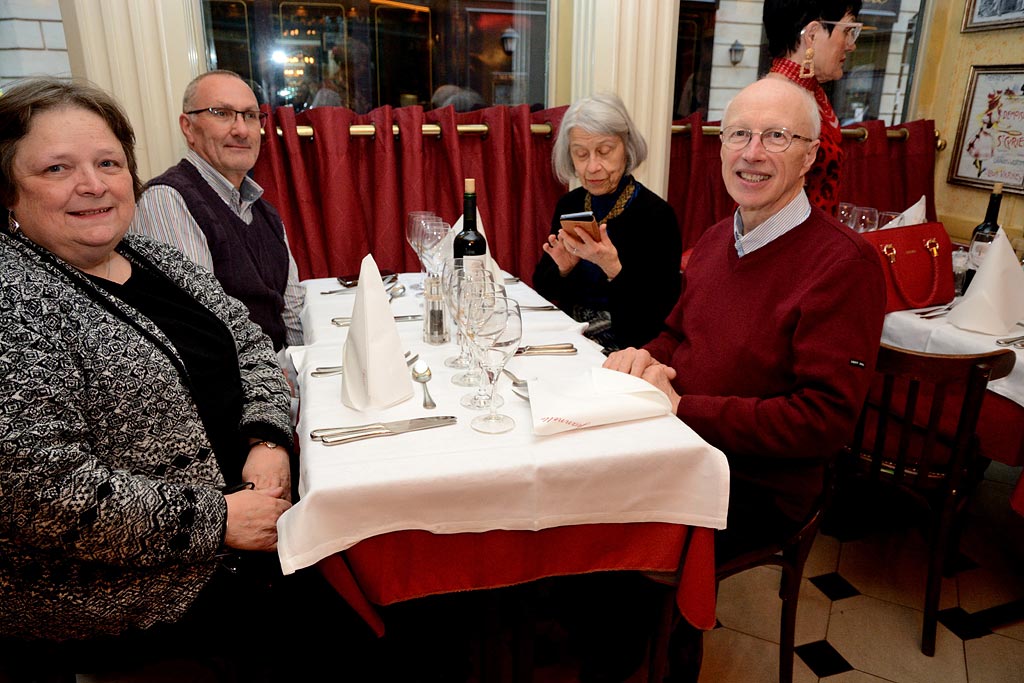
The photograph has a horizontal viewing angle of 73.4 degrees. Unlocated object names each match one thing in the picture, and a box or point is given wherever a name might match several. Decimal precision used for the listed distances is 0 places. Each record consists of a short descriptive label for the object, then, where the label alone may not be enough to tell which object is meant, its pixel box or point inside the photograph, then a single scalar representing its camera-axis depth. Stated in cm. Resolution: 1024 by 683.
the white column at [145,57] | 243
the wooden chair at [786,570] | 142
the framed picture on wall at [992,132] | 330
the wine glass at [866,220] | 238
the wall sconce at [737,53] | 387
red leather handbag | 210
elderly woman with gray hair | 223
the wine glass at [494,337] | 124
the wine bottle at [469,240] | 194
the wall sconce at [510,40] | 329
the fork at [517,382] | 142
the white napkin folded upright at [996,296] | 191
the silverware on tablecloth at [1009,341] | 184
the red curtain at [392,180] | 279
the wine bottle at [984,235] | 233
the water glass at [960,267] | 232
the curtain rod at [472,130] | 281
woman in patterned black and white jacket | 106
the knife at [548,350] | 162
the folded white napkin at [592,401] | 121
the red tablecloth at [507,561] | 116
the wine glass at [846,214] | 242
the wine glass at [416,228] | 209
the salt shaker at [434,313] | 168
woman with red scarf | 244
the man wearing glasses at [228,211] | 199
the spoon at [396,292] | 213
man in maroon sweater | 137
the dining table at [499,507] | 109
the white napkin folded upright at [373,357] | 133
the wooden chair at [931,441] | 153
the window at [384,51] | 289
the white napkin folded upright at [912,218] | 240
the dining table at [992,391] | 175
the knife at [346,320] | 184
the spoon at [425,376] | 135
